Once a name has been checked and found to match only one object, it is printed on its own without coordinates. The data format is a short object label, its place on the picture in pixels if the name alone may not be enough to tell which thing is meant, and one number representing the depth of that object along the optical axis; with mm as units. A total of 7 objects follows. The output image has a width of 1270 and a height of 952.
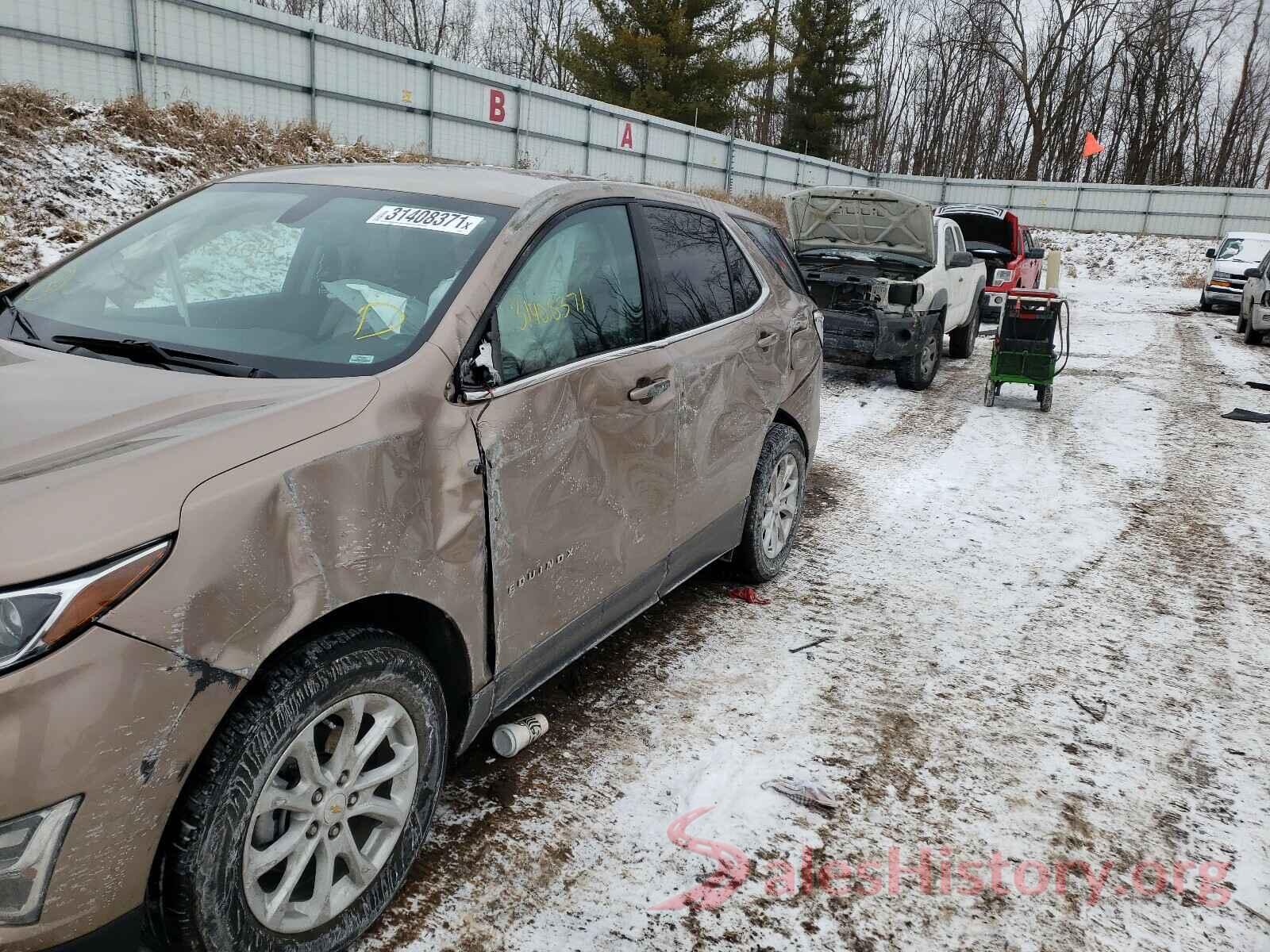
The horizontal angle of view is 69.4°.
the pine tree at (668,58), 30219
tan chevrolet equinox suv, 1625
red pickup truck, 14656
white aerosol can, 3107
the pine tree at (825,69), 41406
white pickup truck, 9938
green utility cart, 9078
